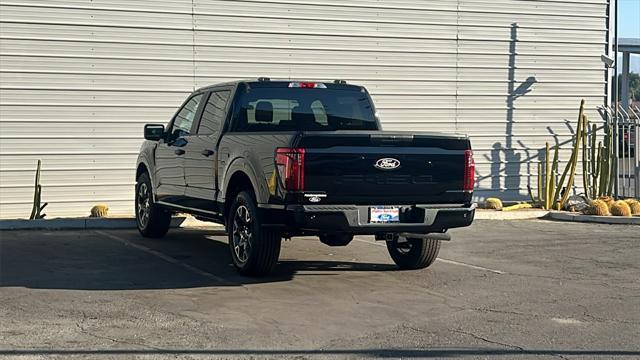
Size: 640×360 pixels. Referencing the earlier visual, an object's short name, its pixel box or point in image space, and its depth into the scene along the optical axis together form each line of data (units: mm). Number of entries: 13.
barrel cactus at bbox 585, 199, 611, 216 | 15883
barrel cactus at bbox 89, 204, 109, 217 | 14742
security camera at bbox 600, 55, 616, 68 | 18353
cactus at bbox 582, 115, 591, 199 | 17641
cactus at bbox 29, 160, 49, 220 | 14219
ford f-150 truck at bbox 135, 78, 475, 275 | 8625
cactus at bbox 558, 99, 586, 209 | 16953
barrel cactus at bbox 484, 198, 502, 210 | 16953
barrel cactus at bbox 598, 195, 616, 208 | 16270
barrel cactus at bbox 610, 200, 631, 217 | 15789
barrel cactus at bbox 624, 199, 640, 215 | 16156
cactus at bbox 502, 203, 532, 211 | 16906
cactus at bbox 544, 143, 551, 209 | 16906
